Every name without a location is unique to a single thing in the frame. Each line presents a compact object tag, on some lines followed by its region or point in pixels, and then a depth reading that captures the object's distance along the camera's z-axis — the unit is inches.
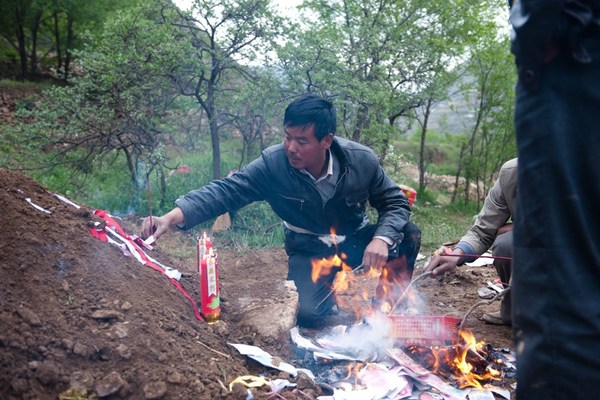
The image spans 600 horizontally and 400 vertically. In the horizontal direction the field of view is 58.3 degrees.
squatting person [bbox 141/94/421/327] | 155.6
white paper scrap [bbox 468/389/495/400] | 119.6
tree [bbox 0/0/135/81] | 489.9
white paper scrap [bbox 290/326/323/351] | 138.9
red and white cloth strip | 136.5
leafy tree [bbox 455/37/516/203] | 406.6
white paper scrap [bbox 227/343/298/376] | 119.4
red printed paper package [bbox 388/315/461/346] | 133.6
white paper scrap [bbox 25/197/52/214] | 128.1
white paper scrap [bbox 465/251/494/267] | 223.7
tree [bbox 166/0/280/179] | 262.5
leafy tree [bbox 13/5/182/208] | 259.6
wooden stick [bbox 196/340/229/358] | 118.4
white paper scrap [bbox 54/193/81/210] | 143.8
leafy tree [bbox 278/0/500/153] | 266.8
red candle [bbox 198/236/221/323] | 130.9
